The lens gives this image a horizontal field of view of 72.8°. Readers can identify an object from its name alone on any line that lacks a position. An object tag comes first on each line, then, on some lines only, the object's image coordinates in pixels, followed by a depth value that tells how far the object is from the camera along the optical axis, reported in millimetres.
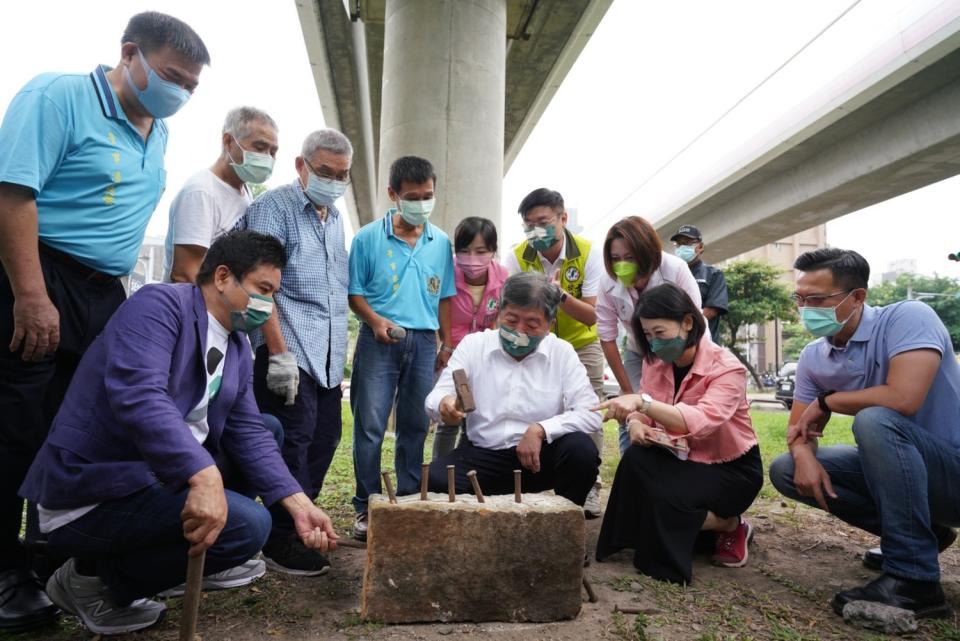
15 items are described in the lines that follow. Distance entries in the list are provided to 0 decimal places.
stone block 2402
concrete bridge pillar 6703
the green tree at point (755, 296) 25453
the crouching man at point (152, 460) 2066
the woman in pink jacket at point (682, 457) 3061
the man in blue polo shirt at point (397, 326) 3521
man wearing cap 5320
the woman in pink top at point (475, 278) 4109
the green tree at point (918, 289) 39188
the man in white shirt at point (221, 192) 3000
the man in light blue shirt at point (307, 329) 3000
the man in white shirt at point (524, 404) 3074
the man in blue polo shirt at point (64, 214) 2307
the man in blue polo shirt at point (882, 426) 2729
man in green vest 4047
